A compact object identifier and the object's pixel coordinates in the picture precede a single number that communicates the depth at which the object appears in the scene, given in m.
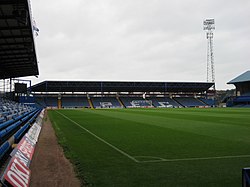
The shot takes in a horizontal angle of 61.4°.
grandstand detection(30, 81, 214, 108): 56.93
